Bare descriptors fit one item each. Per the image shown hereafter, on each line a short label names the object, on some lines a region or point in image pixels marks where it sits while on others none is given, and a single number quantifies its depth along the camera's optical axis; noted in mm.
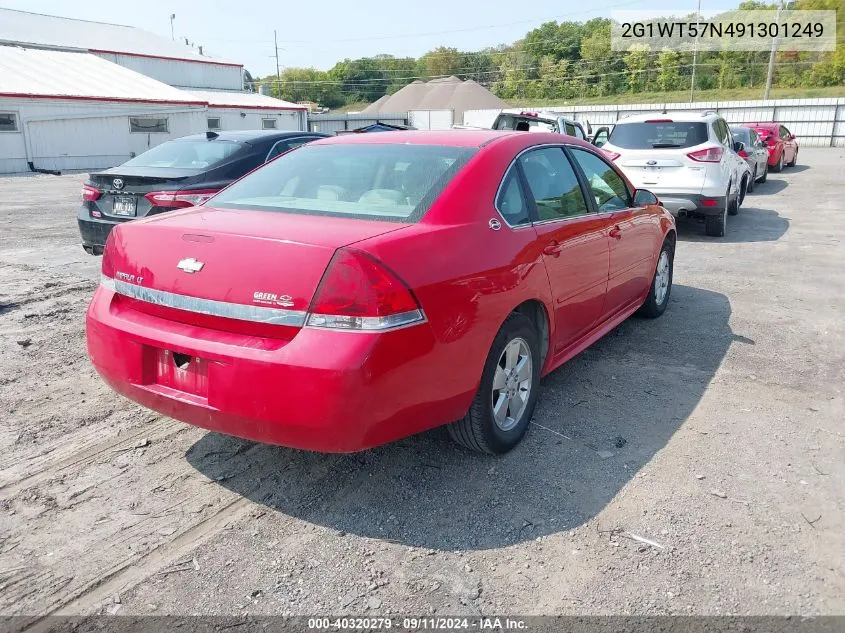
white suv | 9969
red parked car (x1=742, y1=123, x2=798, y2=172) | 20078
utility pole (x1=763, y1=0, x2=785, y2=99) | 41219
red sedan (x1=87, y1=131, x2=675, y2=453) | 2719
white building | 24359
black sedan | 6504
